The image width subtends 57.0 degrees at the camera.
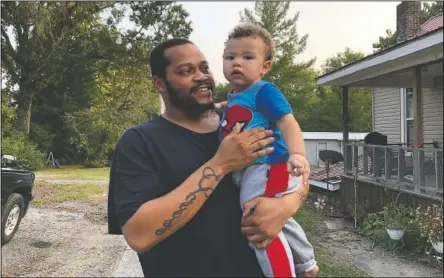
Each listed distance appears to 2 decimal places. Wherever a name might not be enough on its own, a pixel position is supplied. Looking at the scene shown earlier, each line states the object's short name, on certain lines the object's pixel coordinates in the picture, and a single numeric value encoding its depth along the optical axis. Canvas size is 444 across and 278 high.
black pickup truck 3.80
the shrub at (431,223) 2.87
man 0.94
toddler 1.08
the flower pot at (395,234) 3.29
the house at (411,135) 3.43
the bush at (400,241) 3.13
